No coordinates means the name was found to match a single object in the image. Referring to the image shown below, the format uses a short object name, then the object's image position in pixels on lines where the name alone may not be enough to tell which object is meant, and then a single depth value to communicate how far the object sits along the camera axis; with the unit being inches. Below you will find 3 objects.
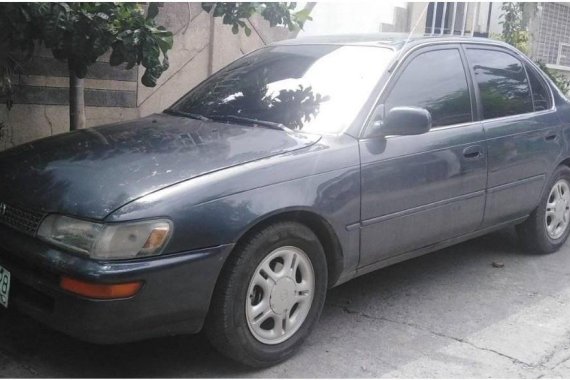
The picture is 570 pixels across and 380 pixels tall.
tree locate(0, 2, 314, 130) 152.6
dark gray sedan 107.5
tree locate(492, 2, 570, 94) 424.9
